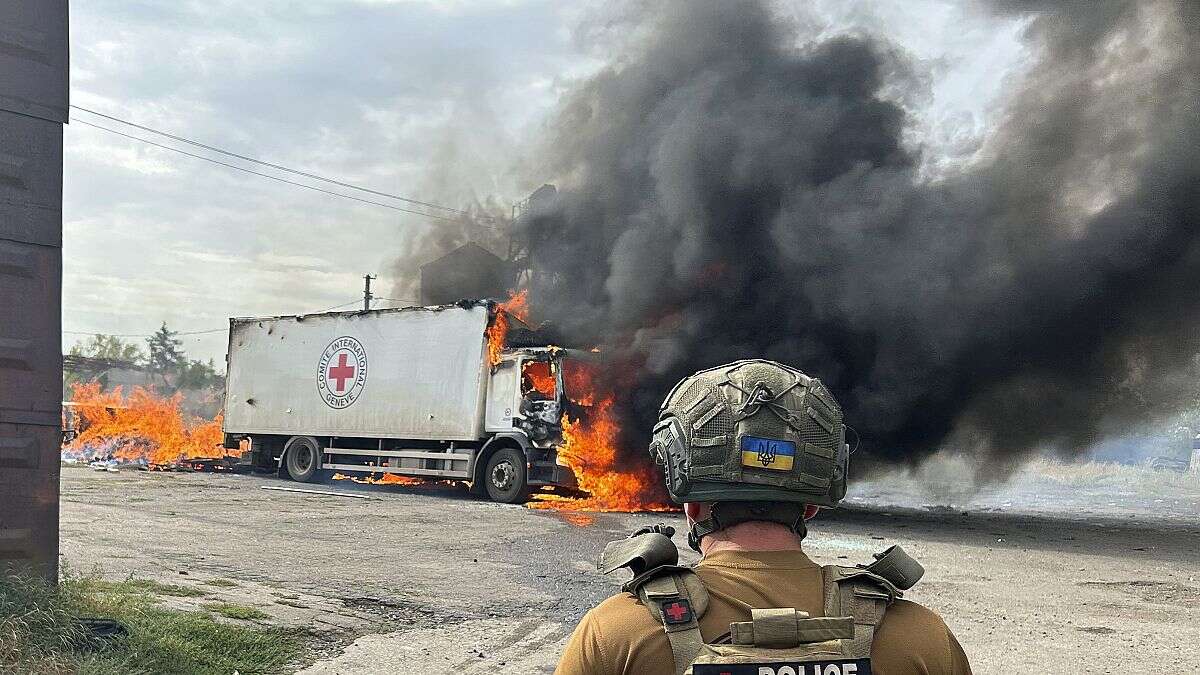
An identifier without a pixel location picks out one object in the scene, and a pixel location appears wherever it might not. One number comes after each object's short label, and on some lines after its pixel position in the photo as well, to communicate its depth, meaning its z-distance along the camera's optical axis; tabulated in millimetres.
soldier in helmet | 1668
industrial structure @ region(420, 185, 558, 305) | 23391
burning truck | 16094
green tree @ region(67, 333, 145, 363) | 77000
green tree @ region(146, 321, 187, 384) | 70188
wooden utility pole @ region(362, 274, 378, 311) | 40562
